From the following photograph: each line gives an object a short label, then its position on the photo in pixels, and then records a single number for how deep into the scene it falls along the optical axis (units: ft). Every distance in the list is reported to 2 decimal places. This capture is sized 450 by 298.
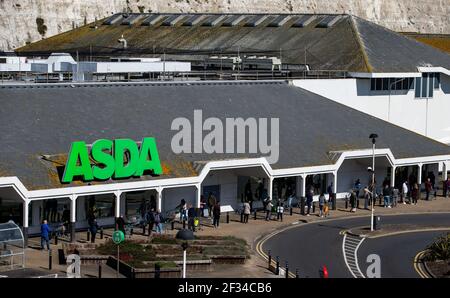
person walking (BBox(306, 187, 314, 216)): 203.00
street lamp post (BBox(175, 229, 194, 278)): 164.35
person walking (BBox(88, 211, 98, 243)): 167.43
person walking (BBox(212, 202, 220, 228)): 184.85
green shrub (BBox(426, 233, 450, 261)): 157.17
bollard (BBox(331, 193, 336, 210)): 210.18
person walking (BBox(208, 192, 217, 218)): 193.27
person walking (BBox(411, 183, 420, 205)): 219.00
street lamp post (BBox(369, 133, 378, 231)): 186.80
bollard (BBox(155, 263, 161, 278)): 138.62
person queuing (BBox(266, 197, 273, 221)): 195.42
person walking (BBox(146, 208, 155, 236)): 176.04
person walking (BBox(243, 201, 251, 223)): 191.01
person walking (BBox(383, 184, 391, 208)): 213.66
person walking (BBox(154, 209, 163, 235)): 175.11
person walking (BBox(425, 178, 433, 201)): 223.92
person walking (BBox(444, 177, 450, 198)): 229.86
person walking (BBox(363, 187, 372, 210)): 211.92
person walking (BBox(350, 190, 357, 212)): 207.21
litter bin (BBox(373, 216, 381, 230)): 187.32
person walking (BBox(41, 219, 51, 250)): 160.35
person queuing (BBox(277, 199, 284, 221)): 194.39
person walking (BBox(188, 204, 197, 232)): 180.75
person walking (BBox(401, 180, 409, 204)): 221.25
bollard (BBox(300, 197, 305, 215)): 203.41
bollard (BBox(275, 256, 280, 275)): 146.92
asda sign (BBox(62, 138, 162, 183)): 169.89
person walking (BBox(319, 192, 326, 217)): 200.54
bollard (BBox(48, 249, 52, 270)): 146.61
